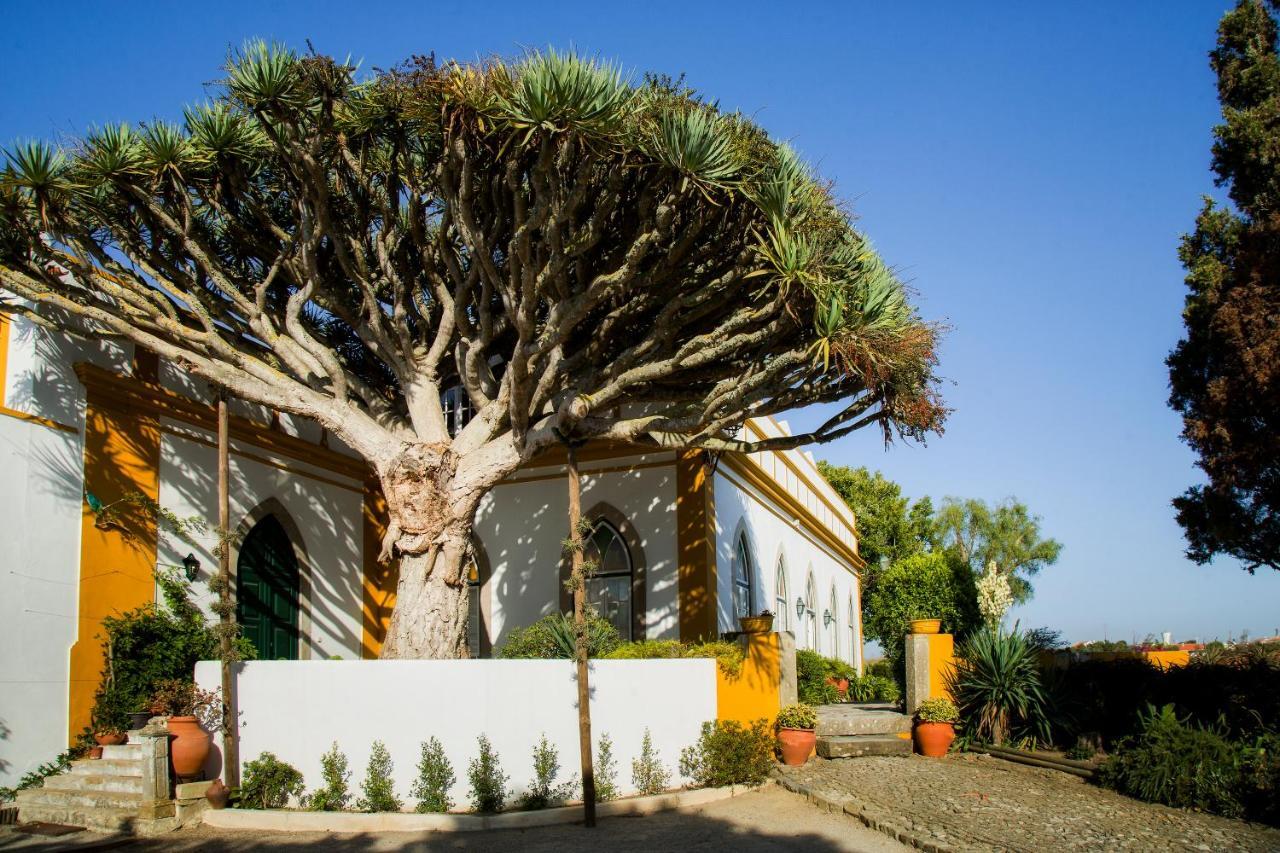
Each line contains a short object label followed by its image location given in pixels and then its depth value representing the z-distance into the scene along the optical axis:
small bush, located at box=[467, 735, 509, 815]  9.88
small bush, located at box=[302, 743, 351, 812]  9.96
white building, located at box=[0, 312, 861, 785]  11.52
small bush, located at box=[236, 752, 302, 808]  10.14
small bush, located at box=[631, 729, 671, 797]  10.70
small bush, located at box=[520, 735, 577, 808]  10.06
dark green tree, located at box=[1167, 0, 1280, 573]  11.45
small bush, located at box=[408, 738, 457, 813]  9.74
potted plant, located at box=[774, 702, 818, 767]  12.26
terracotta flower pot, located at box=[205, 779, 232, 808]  10.04
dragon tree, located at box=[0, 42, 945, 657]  10.15
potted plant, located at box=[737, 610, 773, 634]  13.13
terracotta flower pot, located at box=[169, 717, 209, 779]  9.98
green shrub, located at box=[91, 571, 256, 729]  11.68
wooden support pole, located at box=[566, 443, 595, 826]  9.55
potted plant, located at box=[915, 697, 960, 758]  12.98
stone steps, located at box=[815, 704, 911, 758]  12.84
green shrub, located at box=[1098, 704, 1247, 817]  9.39
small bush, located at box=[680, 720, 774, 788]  11.08
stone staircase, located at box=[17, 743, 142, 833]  9.88
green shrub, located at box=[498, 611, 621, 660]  11.95
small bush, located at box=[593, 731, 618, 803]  10.36
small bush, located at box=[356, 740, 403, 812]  9.80
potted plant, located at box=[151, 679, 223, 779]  10.02
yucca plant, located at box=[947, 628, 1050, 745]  12.86
